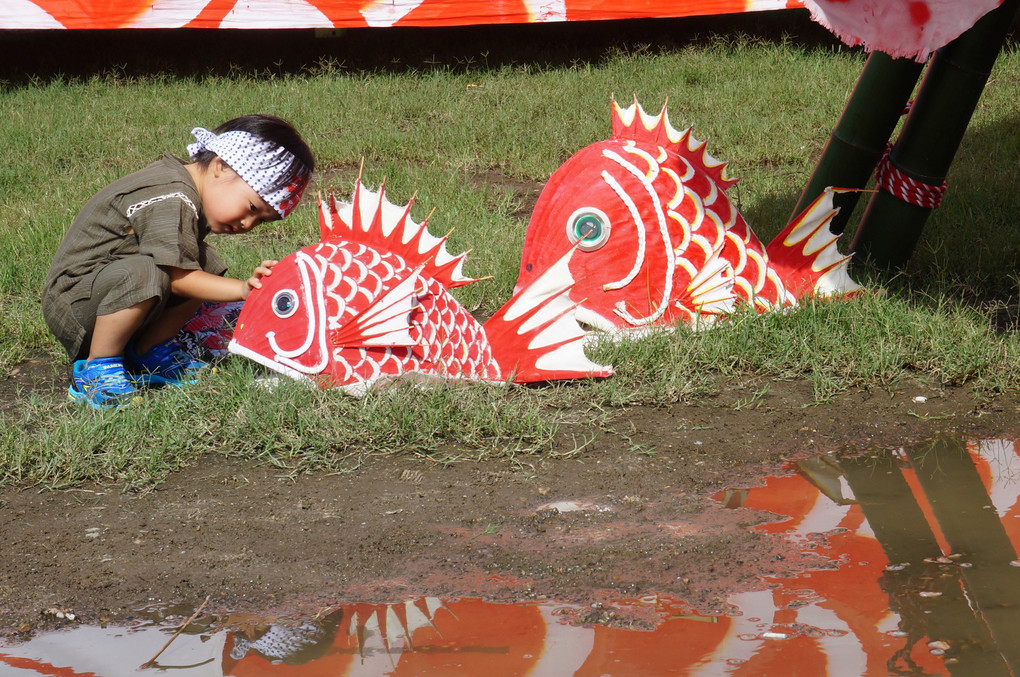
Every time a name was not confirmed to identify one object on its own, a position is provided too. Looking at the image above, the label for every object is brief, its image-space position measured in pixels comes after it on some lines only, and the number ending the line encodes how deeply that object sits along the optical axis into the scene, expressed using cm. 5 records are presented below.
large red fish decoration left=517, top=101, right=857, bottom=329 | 682
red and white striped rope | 750
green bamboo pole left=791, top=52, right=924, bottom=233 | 746
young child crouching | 613
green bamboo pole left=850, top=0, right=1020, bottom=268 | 719
